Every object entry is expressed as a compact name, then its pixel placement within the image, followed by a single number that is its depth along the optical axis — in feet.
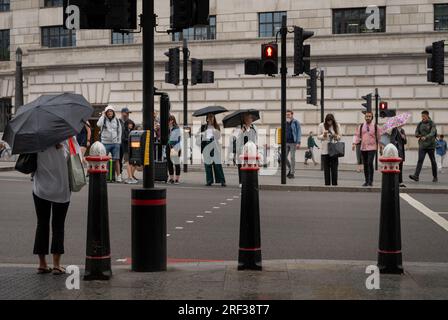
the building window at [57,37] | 121.52
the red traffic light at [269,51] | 56.59
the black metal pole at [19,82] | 95.96
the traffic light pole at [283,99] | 59.21
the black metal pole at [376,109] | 86.92
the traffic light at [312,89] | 83.10
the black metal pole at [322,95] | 99.64
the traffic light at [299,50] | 58.44
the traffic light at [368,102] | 78.43
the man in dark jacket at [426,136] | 63.72
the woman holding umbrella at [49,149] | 22.43
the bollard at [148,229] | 22.58
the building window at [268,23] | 108.88
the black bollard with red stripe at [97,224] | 21.72
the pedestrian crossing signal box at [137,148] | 23.32
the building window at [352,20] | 104.68
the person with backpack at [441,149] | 97.86
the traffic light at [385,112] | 92.17
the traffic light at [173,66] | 74.08
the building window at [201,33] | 112.47
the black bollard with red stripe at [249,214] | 23.09
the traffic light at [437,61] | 61.00
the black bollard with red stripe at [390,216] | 22.74
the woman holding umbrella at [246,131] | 56.54
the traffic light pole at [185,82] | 78.02
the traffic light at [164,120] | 24.91
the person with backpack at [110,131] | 60.29
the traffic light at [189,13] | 24.18
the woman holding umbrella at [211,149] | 58.54
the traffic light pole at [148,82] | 23.20
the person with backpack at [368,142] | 57.21
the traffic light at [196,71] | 76.84
